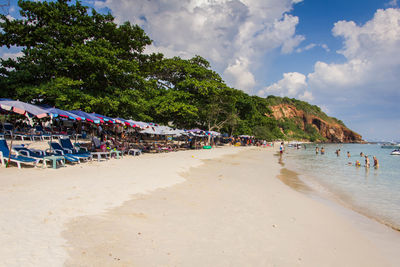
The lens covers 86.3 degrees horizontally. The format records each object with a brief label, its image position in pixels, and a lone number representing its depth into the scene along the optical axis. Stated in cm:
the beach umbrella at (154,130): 1947
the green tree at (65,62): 1492
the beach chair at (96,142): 1262
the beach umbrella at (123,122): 1424
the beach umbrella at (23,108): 829
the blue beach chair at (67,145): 1100
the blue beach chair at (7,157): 813
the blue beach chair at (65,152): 1019
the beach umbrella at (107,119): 1291
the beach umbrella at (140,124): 1573
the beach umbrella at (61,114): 958
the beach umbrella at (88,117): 1168
